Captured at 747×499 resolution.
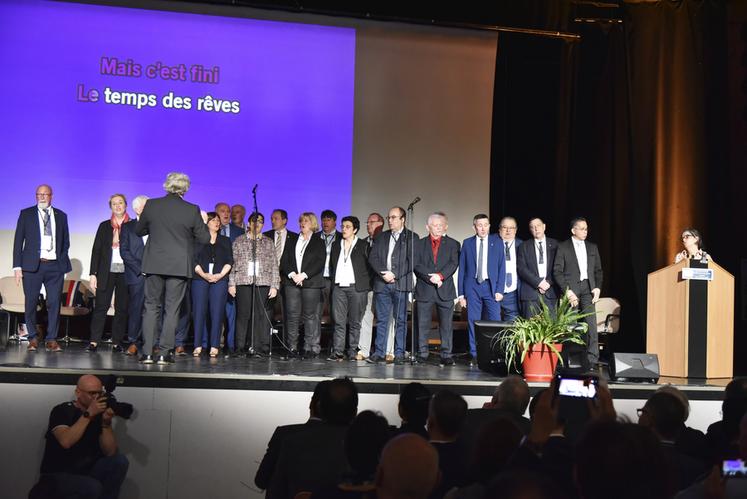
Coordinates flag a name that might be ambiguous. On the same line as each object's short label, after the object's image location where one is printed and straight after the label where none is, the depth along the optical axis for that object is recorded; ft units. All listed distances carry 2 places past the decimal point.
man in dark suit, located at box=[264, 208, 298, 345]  25.43
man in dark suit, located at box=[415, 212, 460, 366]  24.70
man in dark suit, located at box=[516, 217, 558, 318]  25.26
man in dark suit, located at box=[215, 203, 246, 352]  25.73
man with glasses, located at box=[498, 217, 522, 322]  25.61
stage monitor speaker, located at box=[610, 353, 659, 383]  19.94
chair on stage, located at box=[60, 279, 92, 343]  27.91
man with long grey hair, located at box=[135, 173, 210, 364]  19.69
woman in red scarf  24.64
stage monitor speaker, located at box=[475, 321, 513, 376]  21.17
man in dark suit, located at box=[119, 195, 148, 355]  23.86
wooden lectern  22.07
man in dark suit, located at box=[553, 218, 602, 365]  25.36
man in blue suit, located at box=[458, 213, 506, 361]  25.38
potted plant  19.76
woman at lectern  23.07
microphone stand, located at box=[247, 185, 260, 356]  24.17
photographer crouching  13.12
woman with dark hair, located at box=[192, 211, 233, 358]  23.86
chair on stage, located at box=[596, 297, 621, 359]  28.07
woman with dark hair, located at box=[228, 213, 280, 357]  24.38
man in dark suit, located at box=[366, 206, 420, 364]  24.52
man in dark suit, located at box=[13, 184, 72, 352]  23.32
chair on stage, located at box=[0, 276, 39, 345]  27.84
